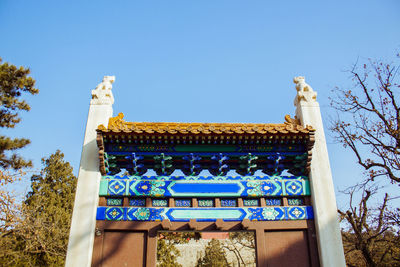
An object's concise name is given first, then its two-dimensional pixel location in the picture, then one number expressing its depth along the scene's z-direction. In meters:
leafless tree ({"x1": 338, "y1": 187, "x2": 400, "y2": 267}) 10.12
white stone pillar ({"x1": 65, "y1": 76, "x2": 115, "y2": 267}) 6.27
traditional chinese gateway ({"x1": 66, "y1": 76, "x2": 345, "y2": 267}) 6.45
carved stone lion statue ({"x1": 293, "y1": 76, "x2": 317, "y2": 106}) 7.98
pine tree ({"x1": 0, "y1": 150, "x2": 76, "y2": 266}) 12.33
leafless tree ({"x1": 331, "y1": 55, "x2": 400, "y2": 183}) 9.11
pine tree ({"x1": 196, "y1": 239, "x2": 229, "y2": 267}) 18.09
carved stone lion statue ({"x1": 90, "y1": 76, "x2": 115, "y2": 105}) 7.78
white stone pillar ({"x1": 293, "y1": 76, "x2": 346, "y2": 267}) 6.41
